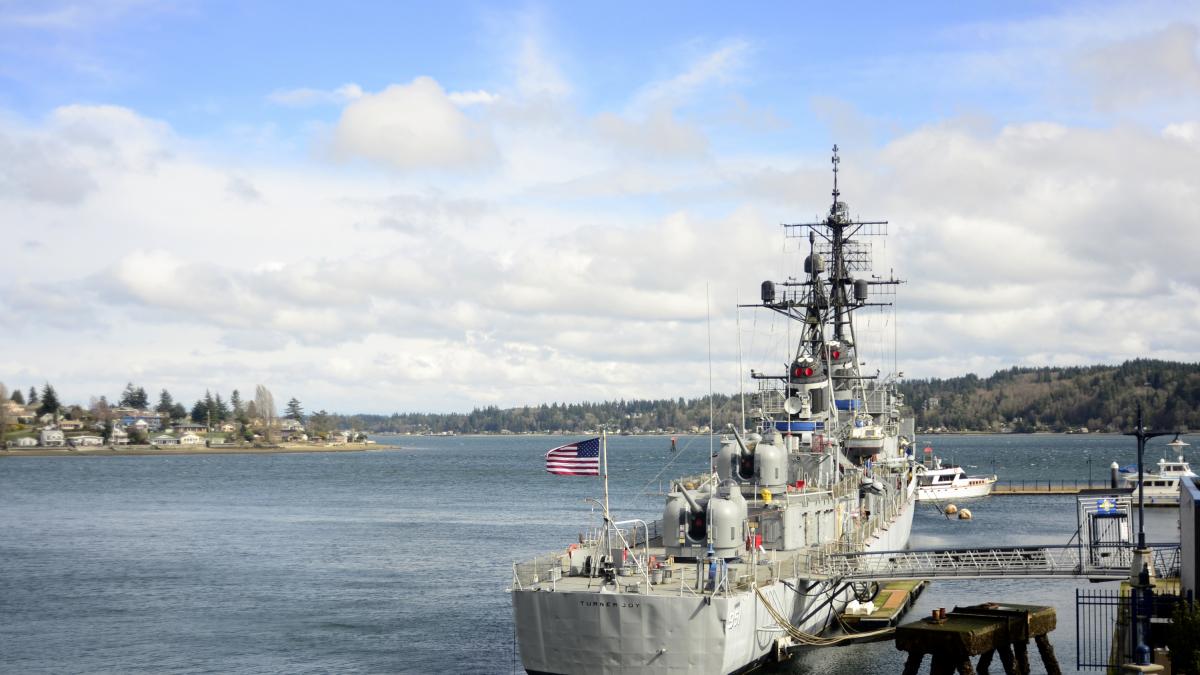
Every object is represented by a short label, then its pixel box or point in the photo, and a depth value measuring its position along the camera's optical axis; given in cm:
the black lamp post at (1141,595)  3148
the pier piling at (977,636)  2995
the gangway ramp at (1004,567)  3728
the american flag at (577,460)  3556
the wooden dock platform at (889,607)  4556
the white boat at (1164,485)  10150
